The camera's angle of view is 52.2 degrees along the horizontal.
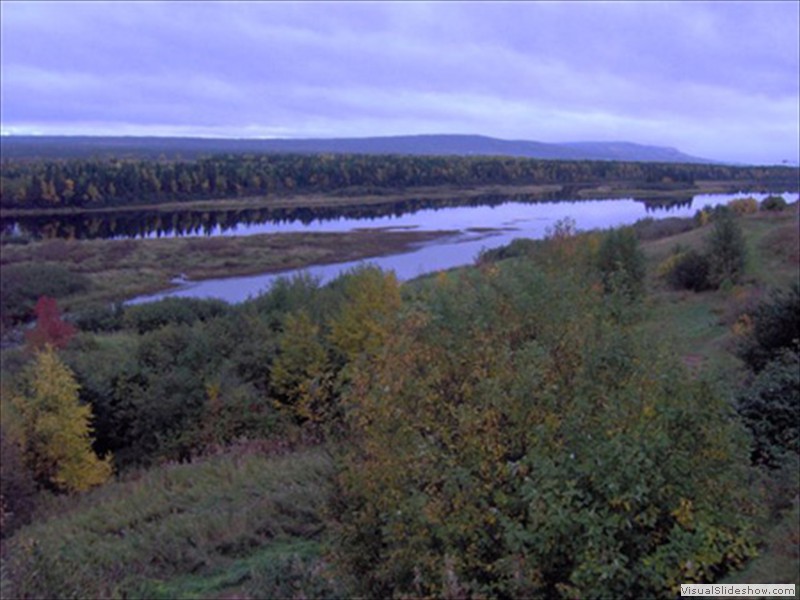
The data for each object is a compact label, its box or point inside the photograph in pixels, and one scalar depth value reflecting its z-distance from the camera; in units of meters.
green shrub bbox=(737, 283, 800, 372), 14.48
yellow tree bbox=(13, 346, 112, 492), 16.38
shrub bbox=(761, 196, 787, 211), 46.85
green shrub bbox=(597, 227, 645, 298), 27.38
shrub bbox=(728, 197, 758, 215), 49.53
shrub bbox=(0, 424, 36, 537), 14.36
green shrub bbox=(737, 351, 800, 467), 9.98
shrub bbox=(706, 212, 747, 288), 28.88
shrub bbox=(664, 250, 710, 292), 30.02
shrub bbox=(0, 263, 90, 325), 42.82
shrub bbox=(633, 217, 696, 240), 47.94
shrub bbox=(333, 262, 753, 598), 5.88
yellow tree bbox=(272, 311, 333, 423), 19.78
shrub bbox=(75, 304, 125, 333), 35.81
